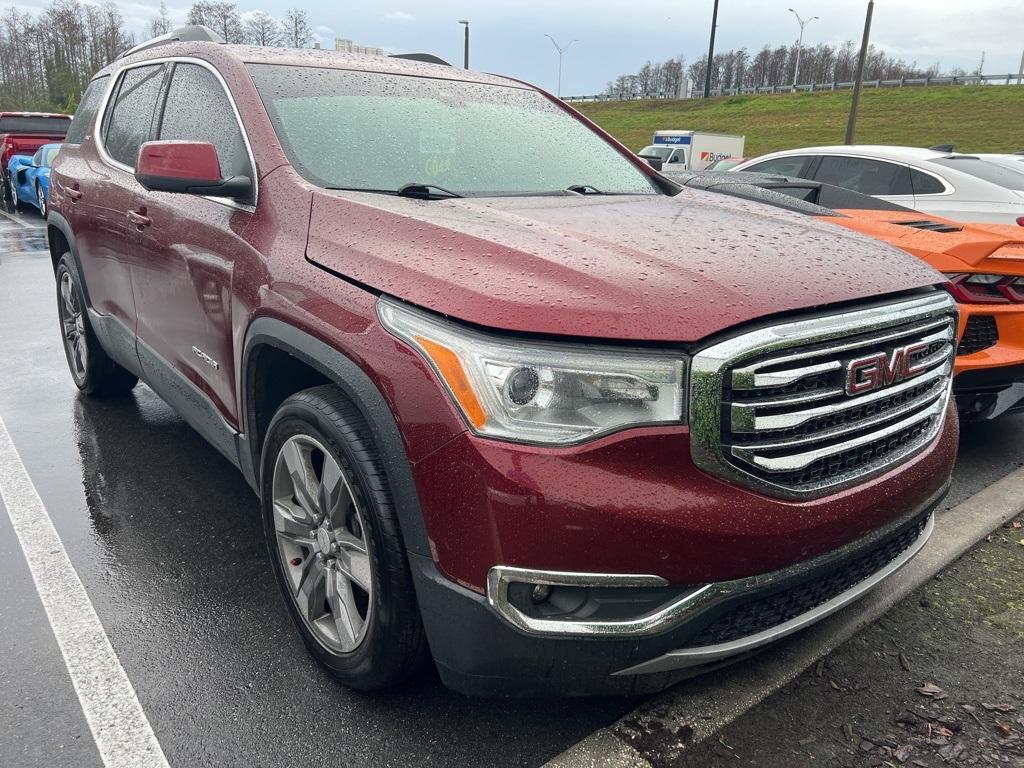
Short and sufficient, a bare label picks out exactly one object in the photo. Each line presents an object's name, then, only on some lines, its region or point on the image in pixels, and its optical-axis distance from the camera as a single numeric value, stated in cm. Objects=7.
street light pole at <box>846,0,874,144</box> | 2317
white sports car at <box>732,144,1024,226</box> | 677
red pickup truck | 1741
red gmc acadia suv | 176
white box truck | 3131
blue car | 1454
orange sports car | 365
